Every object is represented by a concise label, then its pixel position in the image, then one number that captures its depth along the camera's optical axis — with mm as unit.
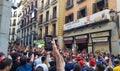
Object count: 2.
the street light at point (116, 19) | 5511
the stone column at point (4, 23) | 3062
